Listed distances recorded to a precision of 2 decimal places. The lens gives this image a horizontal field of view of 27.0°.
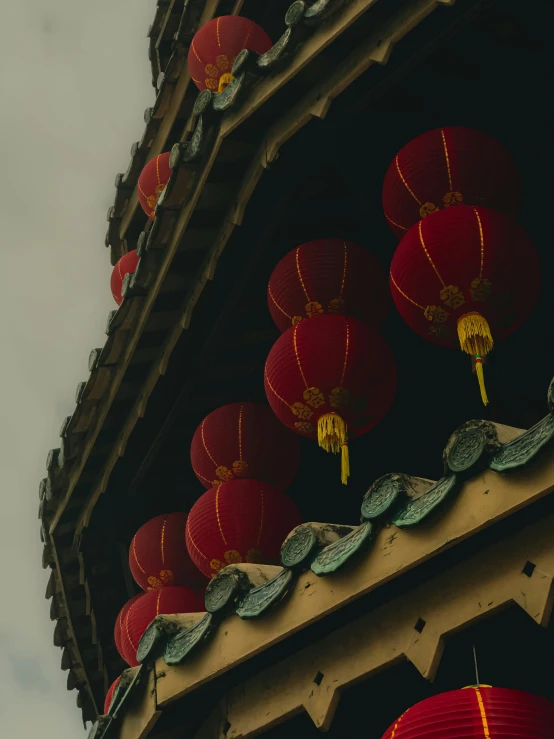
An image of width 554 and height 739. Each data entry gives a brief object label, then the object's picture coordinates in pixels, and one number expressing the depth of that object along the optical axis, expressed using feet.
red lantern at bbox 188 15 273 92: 41.55
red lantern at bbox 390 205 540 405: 24.12
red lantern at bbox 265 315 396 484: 26.13
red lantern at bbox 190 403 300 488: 30.68
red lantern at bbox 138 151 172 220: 45.65
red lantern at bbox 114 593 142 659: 34.84
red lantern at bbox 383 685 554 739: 17.72
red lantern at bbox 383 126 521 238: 25.62
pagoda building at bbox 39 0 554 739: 20.35
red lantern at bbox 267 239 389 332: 27.58
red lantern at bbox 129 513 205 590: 34.50
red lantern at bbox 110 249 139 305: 47.93
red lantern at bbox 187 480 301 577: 29.25
